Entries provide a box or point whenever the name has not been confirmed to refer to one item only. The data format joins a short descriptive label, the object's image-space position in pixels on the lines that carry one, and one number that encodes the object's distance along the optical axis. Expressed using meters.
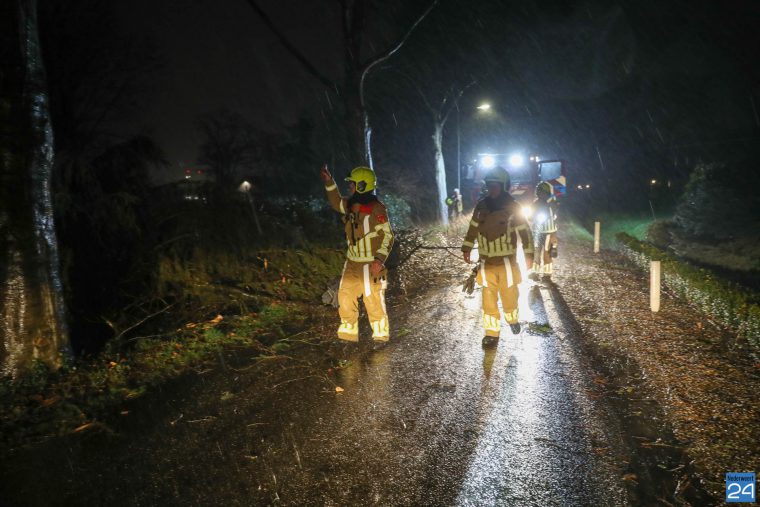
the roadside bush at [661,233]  17.88
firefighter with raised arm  5.47
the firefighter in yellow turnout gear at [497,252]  5.73
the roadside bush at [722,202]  16.77
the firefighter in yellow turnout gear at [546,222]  9.34
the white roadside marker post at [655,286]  6.85
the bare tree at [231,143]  36.31
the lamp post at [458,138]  22.27
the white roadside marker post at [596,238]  13.32
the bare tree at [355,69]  9.90
